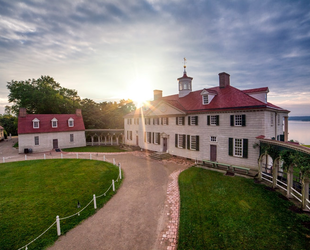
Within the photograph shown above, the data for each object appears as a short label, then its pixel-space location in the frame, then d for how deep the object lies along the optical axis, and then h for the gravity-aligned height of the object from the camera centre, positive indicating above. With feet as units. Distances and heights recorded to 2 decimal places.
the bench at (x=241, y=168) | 51.77 -16.57
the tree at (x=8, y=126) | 192.13 -3.04
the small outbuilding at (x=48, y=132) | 96.12 -5.73
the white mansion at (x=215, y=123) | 54.95 -1.20
